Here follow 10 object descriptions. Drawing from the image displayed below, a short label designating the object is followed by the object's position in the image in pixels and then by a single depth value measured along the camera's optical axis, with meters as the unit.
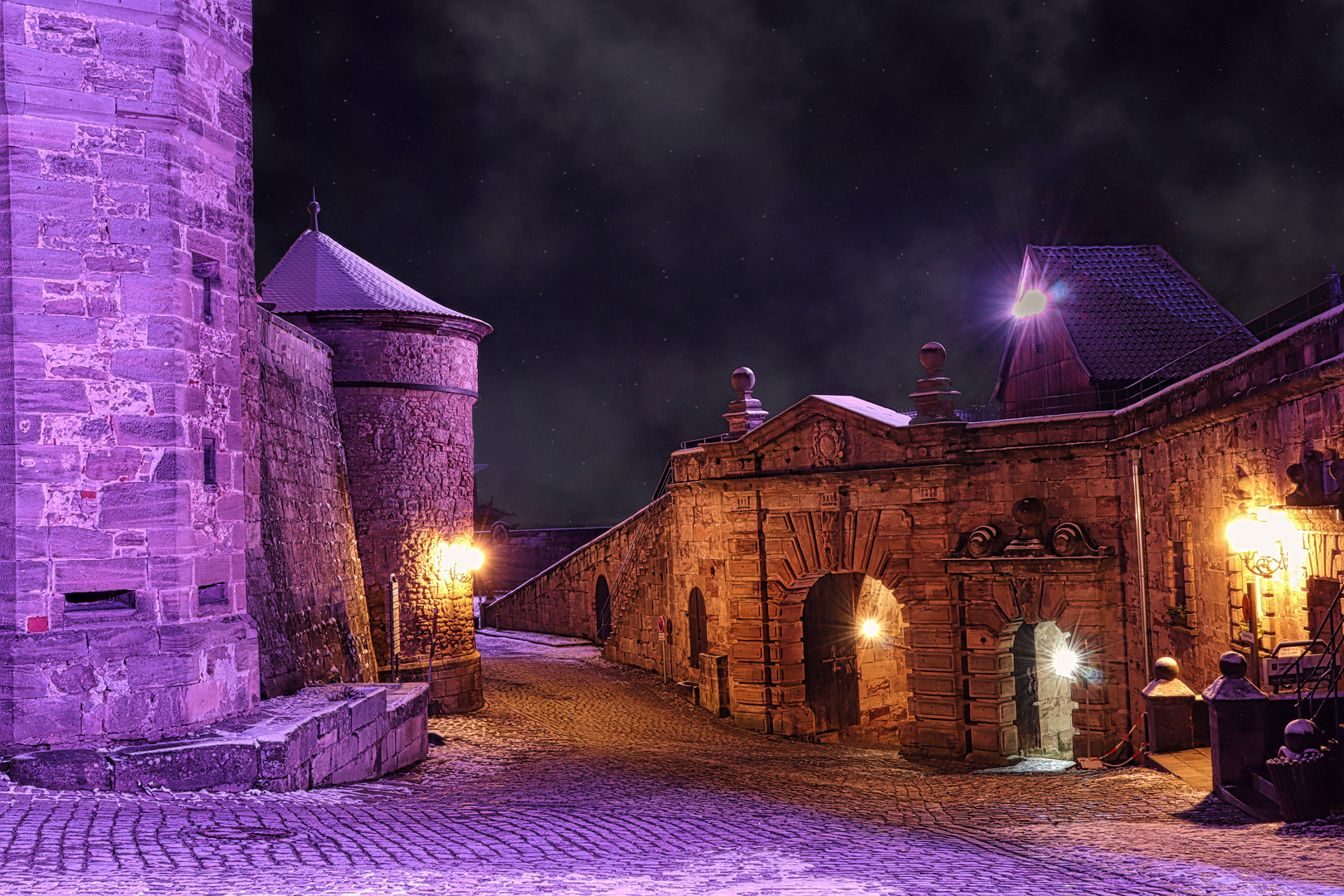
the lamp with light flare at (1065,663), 15.79
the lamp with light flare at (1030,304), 24.16
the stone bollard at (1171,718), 11.38
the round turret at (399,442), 17.61
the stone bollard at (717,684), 19.66
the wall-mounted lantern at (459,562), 18.56
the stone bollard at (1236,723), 8.77
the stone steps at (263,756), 8.09
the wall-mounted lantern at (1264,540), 9.88
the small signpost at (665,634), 23.41
